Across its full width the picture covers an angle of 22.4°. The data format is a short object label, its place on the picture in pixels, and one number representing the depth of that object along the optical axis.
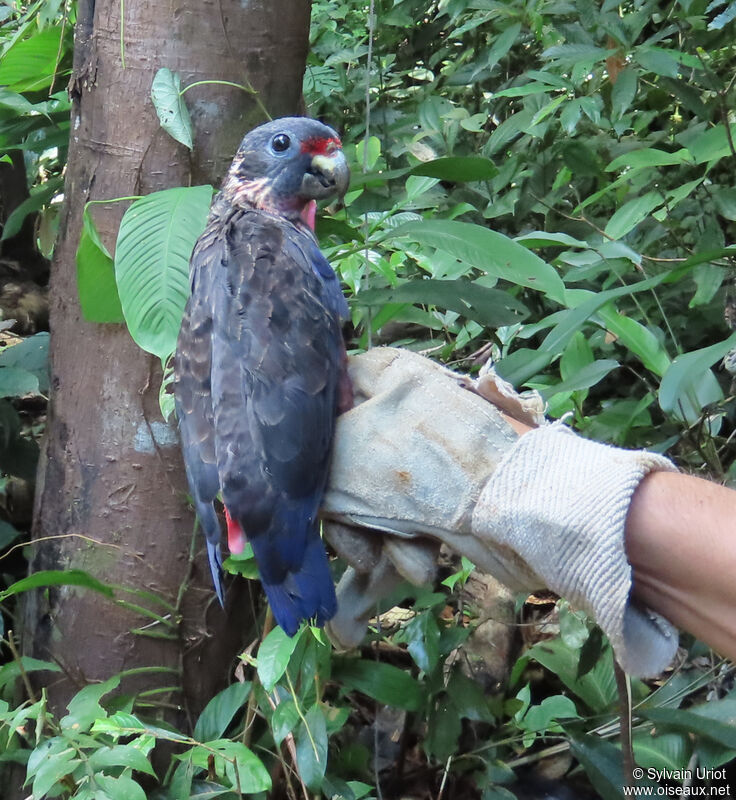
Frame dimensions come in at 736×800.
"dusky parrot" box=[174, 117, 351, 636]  0.82
